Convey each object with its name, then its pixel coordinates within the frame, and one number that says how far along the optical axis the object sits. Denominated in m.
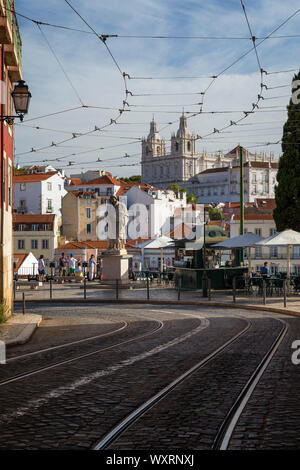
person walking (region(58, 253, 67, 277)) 40.31
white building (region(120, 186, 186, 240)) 98.00
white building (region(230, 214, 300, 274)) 62.22
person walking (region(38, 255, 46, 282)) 38.19
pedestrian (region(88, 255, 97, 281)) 37.22
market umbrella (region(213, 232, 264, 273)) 27.81
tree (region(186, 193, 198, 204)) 140.74
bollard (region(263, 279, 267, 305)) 21.30
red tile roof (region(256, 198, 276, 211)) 87.62
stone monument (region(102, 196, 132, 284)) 31.39
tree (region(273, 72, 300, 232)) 32.38
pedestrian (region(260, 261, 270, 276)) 27.99
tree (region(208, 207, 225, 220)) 114.83
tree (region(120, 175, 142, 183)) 176.38
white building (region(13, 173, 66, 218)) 92.19
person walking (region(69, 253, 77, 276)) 40.23
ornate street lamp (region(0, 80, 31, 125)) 13.17
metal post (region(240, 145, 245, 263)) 30.86
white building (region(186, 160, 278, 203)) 189.52
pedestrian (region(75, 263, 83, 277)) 39.74
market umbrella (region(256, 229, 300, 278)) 24.73
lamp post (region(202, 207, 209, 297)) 25.39
